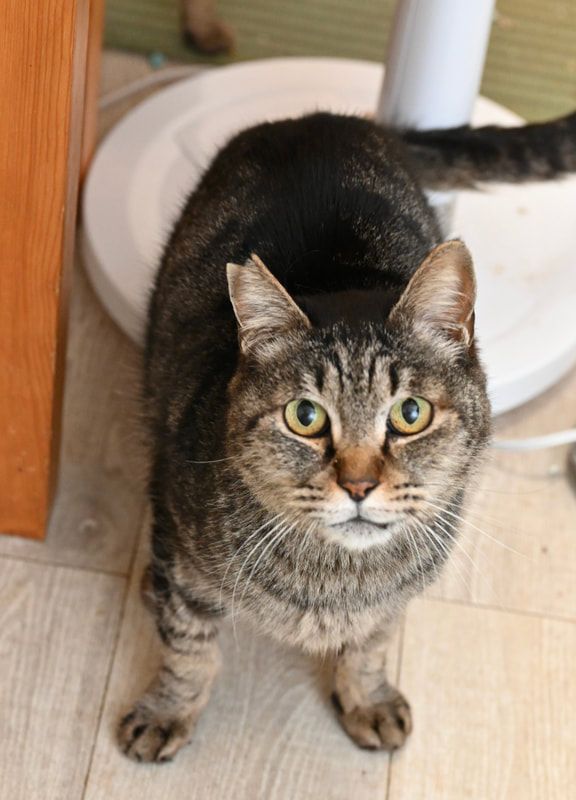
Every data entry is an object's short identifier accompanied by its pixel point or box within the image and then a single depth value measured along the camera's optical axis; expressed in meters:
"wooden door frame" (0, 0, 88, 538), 1.19
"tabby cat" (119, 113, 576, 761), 1.12
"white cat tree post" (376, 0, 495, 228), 1.66
